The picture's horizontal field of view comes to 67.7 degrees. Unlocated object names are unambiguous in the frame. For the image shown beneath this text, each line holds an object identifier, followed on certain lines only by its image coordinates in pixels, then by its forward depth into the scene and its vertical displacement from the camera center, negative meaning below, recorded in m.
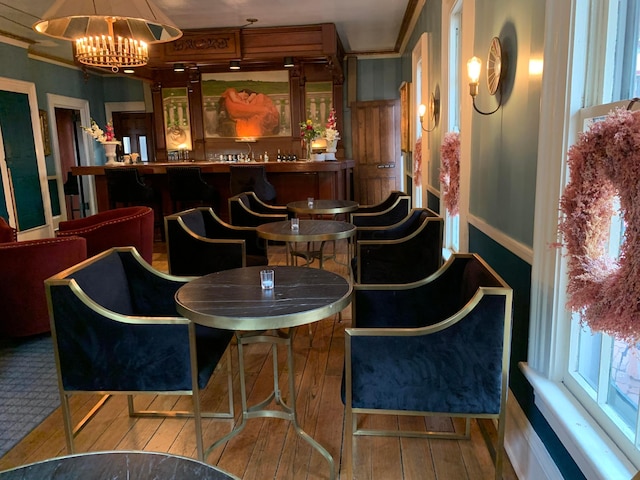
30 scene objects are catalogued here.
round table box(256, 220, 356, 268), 3.16 -0.45
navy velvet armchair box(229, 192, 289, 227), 4.23 -0.44
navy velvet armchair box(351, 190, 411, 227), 4.27 -0.47
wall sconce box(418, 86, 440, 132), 4.34 +0.50
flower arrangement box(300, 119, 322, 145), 6.48 +0.44
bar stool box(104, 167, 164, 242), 5.86 -0.21
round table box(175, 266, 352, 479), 1.71 -0.52
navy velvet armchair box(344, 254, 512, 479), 1.63 -0.70
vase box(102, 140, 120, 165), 6.40 +0.27
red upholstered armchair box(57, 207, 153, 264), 3.95 -0.50
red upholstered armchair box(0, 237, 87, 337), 3.05 -0.66
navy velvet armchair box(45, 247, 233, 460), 1.85 -0.70
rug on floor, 2.34 -1.21
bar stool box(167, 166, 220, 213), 5.82 -0.22
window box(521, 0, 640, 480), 1.36 -0.44
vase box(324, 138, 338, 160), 7.11 +0.26
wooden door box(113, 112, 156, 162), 9.36 +0.76
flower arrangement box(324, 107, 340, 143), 6.83 +0.45
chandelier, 2.58 +0.93
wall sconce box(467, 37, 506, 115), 2.27 +0.44
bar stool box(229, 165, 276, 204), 5.62 -0.17
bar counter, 5.83 -0.16
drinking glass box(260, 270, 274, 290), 1.99 -0.47
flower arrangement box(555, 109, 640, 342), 1.09 -0.17
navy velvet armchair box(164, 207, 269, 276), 3.21 -0.56
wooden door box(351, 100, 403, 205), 8.07 +0.24
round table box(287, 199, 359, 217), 4.22 -0.38
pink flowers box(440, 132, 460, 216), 3.34 -0.07
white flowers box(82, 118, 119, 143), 6.29 +0.47
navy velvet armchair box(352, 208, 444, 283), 3.02 -0.59
